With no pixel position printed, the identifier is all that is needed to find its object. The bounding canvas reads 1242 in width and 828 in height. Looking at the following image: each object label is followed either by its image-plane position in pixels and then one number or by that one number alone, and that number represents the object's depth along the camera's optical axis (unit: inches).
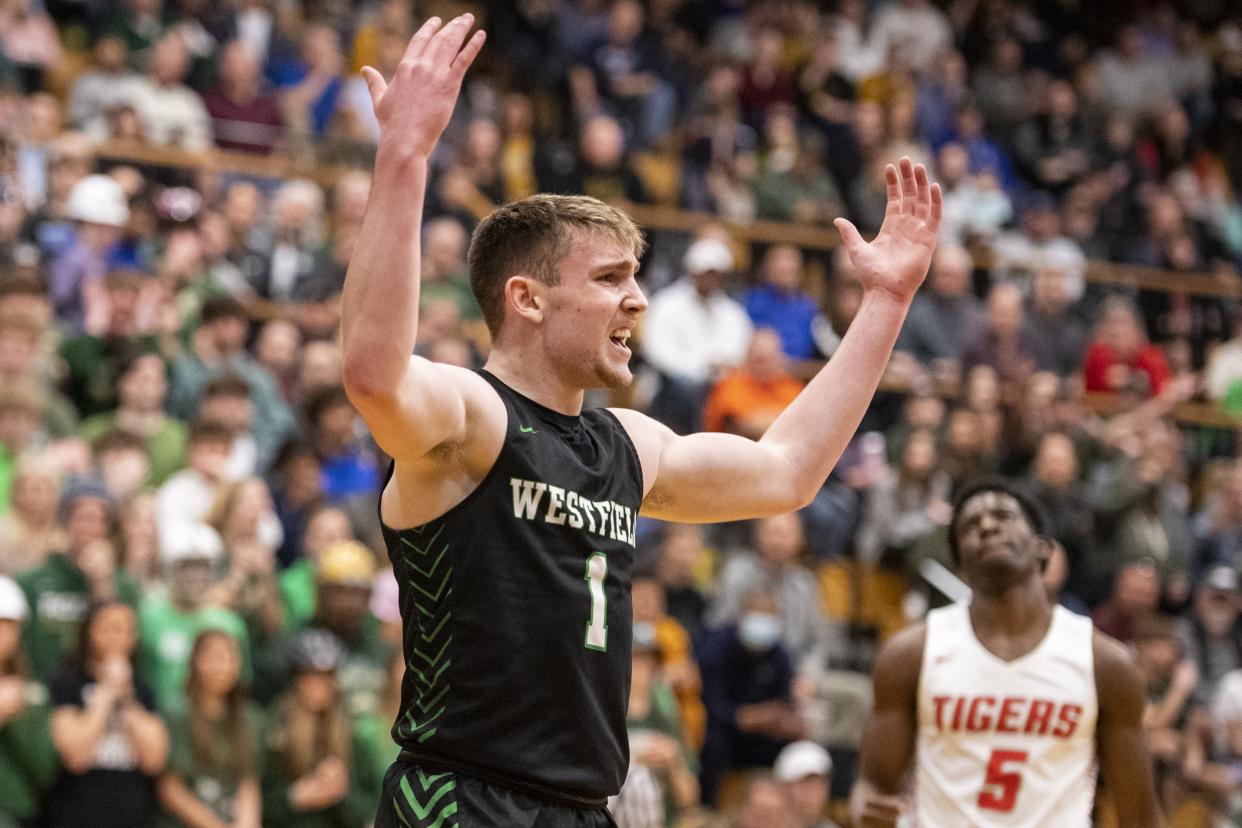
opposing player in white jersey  246.2
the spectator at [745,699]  410.9
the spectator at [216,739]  340.5
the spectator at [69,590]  338.3
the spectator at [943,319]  560.1
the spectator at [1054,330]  583.8
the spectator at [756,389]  488.1
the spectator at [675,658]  405.1
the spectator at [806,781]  390.6
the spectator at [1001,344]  555.5
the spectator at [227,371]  421.4
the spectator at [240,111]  548.1
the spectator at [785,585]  442.6
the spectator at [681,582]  432.8
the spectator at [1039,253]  624.4
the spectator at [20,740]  320.8
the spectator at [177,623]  348.5
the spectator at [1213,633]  462.3
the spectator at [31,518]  353.1
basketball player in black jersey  133.9
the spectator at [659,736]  378.0
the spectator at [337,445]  420.8
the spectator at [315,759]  348.2
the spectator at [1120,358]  578.6
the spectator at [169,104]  527.2
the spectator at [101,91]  519.8
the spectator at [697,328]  521.7
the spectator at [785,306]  551.2
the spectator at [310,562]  371.2
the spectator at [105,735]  326.0
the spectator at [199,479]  383.6
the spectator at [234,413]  399.9
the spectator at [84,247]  437.7
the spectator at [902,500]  474.9
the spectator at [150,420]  399.9
